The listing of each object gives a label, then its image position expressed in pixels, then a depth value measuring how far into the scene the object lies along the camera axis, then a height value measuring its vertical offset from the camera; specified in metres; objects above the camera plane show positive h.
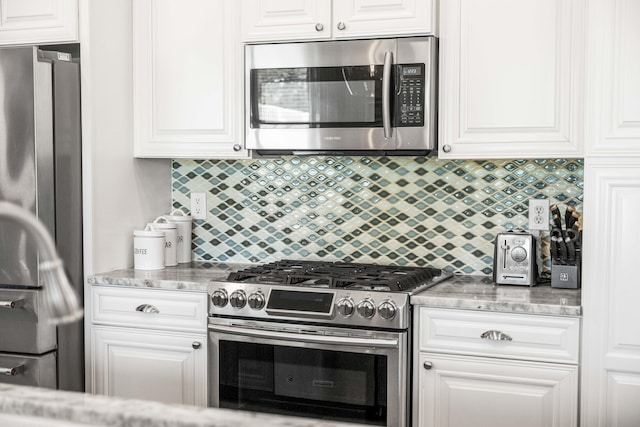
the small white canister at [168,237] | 3.71 -0.27
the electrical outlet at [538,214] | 3.33 -0.14
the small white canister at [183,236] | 3.83 -0.27
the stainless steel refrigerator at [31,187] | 3.22 -0.03
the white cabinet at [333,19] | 3.14 +0.65
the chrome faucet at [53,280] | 1.23 -0.15
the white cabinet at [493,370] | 2.75 -0.67
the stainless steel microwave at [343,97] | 3.13 +0.33
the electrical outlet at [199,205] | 3.91 -0.12
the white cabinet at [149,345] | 3.25 -0.68
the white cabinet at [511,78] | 2.95 +0.38
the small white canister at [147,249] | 3.58 -0.31
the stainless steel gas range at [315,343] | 2.89 -0.61
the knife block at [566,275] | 3.06 -0.36
